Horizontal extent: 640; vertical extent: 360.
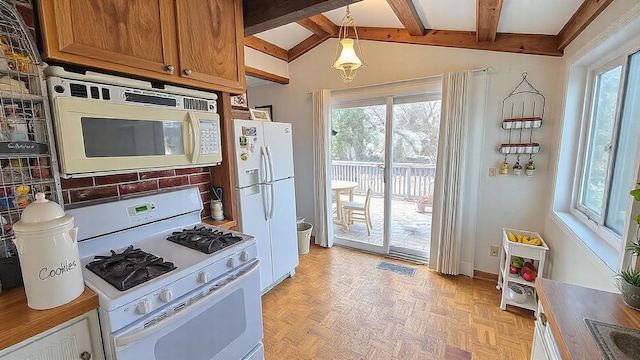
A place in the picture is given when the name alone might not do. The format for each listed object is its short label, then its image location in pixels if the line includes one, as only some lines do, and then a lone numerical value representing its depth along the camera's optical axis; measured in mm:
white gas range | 1034
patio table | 3558
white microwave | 1126
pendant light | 2148
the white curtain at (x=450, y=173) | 2539
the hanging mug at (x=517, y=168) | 2447
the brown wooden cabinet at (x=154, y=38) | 1111
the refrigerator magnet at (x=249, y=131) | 2234
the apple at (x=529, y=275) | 2232
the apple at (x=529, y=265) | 2309
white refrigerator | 2270
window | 1564
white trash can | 3361
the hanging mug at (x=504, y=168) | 2502
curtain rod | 2459
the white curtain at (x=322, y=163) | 3318
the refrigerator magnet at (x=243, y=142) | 2214
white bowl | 2252
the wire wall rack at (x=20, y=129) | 1037
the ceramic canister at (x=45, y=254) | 930
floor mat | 2945
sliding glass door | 3018
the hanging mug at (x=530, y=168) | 2395
